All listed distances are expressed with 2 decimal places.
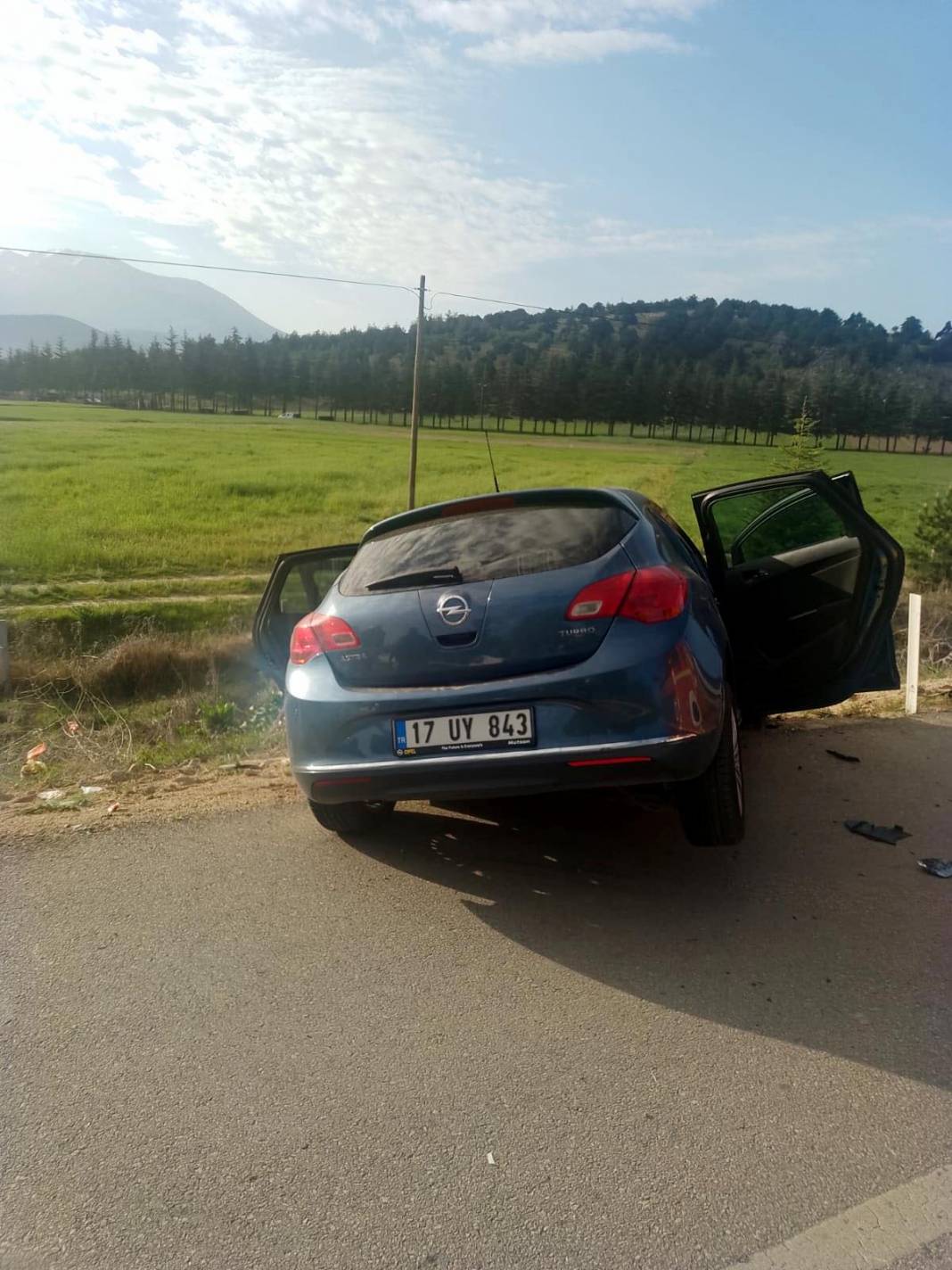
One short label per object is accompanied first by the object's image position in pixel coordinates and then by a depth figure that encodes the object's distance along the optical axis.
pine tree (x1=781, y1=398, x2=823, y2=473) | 23.34
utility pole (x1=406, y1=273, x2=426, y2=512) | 27.11
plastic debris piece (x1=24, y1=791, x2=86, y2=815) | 4.66
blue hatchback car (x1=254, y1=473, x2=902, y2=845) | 3.19
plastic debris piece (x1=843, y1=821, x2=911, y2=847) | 4.20
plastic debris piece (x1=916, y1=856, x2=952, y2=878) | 3.84
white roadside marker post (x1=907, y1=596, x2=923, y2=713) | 6.74
